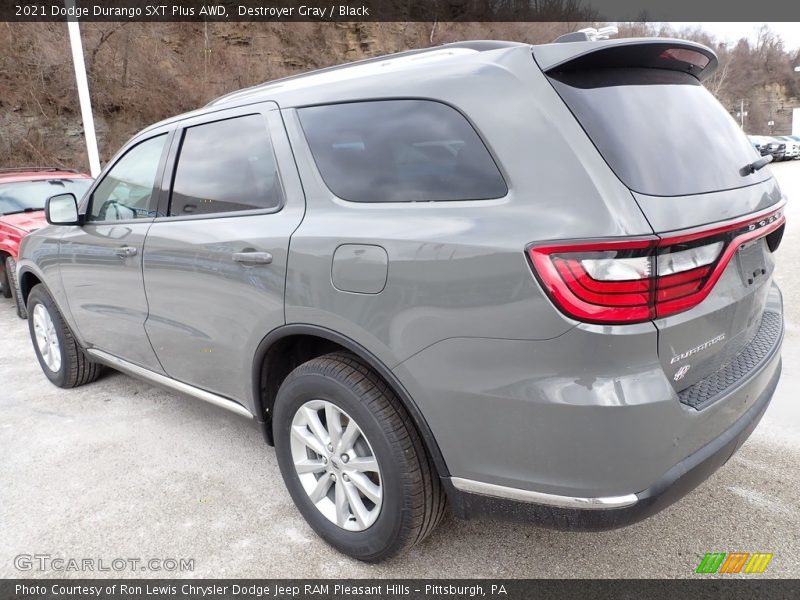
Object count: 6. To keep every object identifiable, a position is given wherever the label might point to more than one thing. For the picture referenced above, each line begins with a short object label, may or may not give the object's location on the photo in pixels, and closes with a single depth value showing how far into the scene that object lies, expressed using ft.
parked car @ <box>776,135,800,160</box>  121.76
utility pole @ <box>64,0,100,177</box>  35.53
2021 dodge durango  5.47
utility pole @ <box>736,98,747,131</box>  234.54
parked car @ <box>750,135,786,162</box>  102.57
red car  21.03
